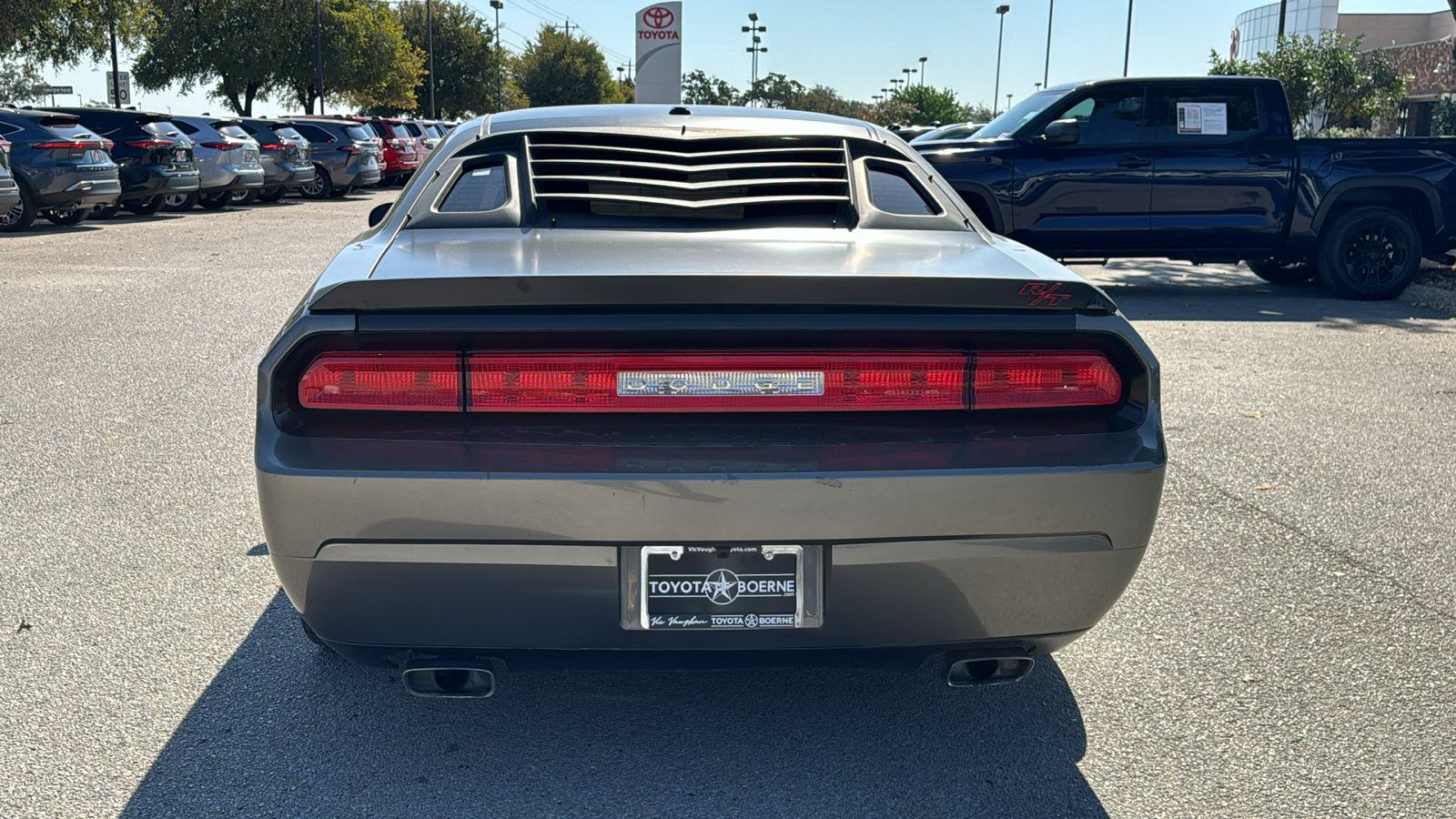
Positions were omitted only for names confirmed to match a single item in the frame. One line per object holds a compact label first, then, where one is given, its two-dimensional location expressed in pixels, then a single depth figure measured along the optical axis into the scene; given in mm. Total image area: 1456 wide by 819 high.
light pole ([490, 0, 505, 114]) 74250
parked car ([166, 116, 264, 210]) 21672
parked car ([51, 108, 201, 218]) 19562
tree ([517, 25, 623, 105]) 94000
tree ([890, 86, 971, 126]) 107375
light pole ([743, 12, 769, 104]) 92938
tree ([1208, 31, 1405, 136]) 30750
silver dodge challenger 2584
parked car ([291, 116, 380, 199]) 27375
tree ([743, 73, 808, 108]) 104625
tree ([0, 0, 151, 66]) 29406
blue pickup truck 11516
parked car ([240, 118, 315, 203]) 24641
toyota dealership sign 25859
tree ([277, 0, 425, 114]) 55781
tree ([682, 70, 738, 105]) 112750
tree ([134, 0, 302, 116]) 51594
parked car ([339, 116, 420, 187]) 32062
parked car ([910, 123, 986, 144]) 16098
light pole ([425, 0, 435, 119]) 64812
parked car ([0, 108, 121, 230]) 16562
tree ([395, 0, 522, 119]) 72500
